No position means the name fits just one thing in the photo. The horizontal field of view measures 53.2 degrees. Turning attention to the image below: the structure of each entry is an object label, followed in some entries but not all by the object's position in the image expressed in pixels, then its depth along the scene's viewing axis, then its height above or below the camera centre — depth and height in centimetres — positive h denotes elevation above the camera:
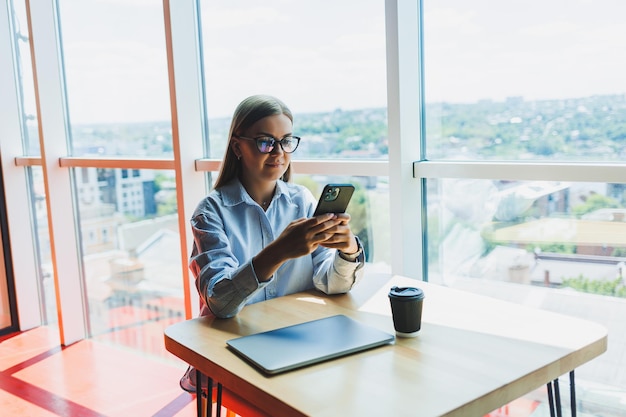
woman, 153 -25
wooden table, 107 -45
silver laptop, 123 -44
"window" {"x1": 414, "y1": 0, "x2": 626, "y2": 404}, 192 -10
